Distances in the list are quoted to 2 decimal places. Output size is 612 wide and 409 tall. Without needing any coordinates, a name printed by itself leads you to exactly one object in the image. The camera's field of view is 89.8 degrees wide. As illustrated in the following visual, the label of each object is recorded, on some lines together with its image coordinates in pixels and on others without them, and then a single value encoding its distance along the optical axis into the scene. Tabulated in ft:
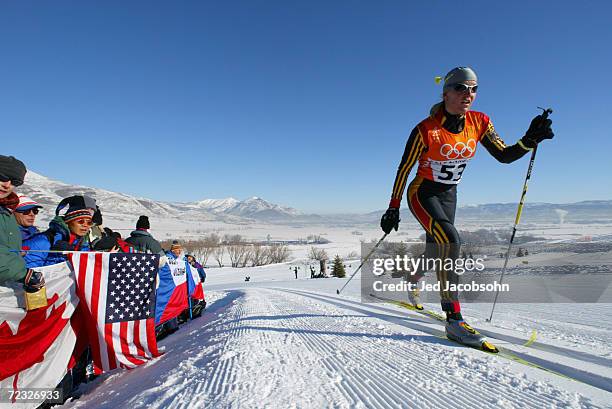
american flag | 9.36
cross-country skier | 9.05
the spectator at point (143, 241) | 16.98
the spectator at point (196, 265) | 25.89
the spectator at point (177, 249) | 23.17
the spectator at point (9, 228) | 7.03
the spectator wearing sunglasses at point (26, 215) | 11.32
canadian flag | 7.38
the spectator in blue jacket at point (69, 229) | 10.81
